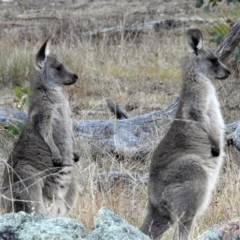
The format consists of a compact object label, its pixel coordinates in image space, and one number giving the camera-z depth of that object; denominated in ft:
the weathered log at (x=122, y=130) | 52.44
